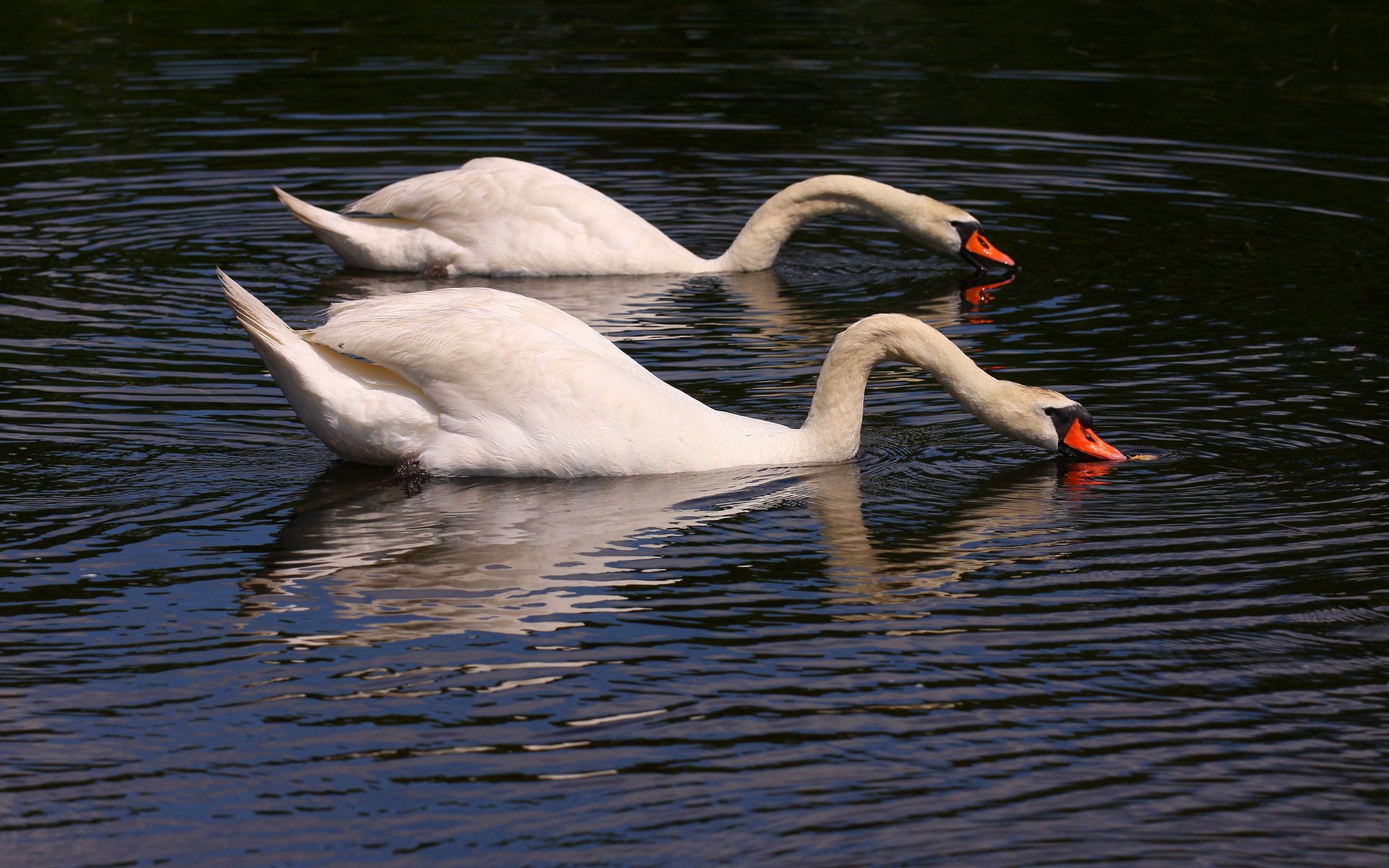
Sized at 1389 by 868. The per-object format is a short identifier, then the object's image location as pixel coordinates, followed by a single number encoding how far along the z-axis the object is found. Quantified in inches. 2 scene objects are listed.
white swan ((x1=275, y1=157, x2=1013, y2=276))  1145.4
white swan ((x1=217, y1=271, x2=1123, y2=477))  731.4
